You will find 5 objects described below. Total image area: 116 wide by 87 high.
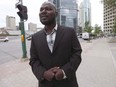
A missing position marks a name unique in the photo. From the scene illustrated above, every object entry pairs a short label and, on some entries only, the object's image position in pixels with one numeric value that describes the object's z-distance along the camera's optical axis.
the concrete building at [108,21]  46.68
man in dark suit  0.98
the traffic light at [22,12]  4.40
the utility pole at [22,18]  4.41
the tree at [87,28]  24.44
